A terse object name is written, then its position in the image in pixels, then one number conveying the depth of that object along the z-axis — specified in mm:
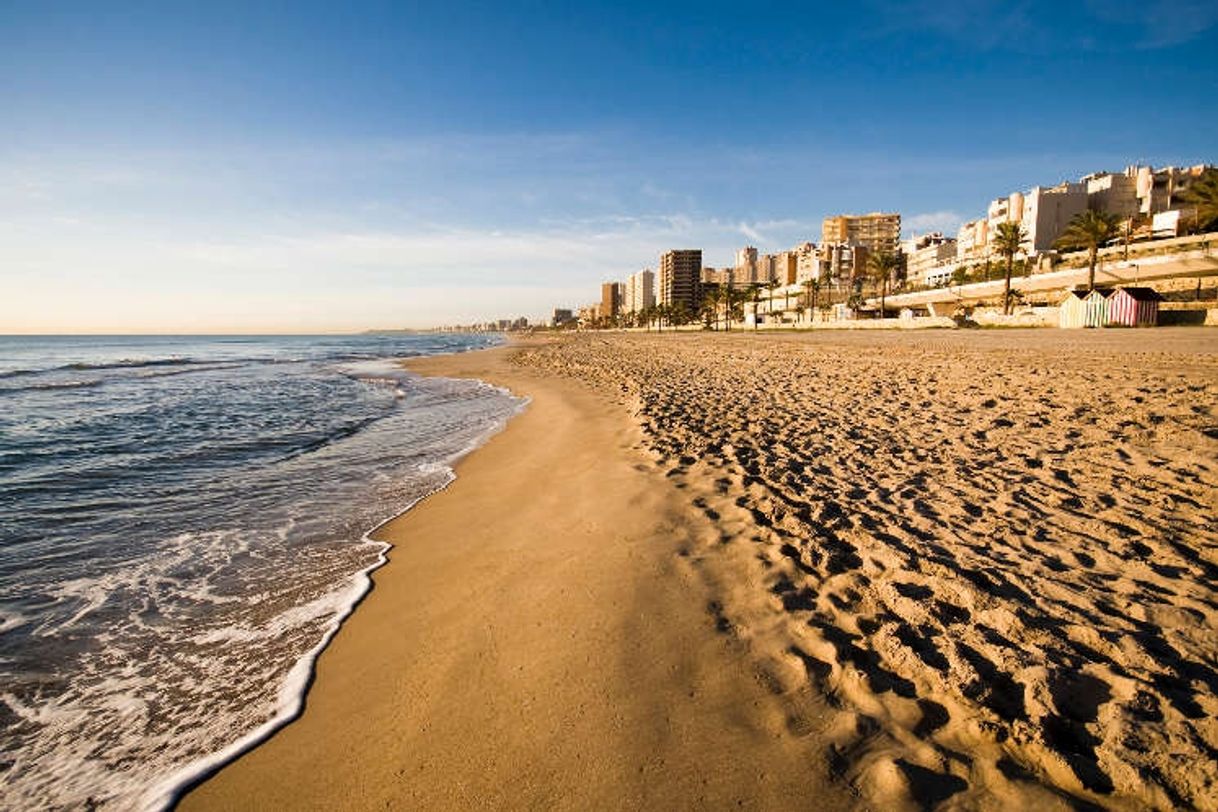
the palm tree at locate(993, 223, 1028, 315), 51094
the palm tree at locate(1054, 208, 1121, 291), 45219
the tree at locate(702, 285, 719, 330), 109188
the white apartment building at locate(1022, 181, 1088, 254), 93625
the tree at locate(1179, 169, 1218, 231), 43594
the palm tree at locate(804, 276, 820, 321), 88562
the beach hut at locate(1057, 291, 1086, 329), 33500
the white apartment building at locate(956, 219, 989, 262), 104469
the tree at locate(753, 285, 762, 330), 101556
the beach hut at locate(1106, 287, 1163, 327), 30531
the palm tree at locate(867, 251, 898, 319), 71375
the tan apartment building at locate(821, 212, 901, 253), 184750
